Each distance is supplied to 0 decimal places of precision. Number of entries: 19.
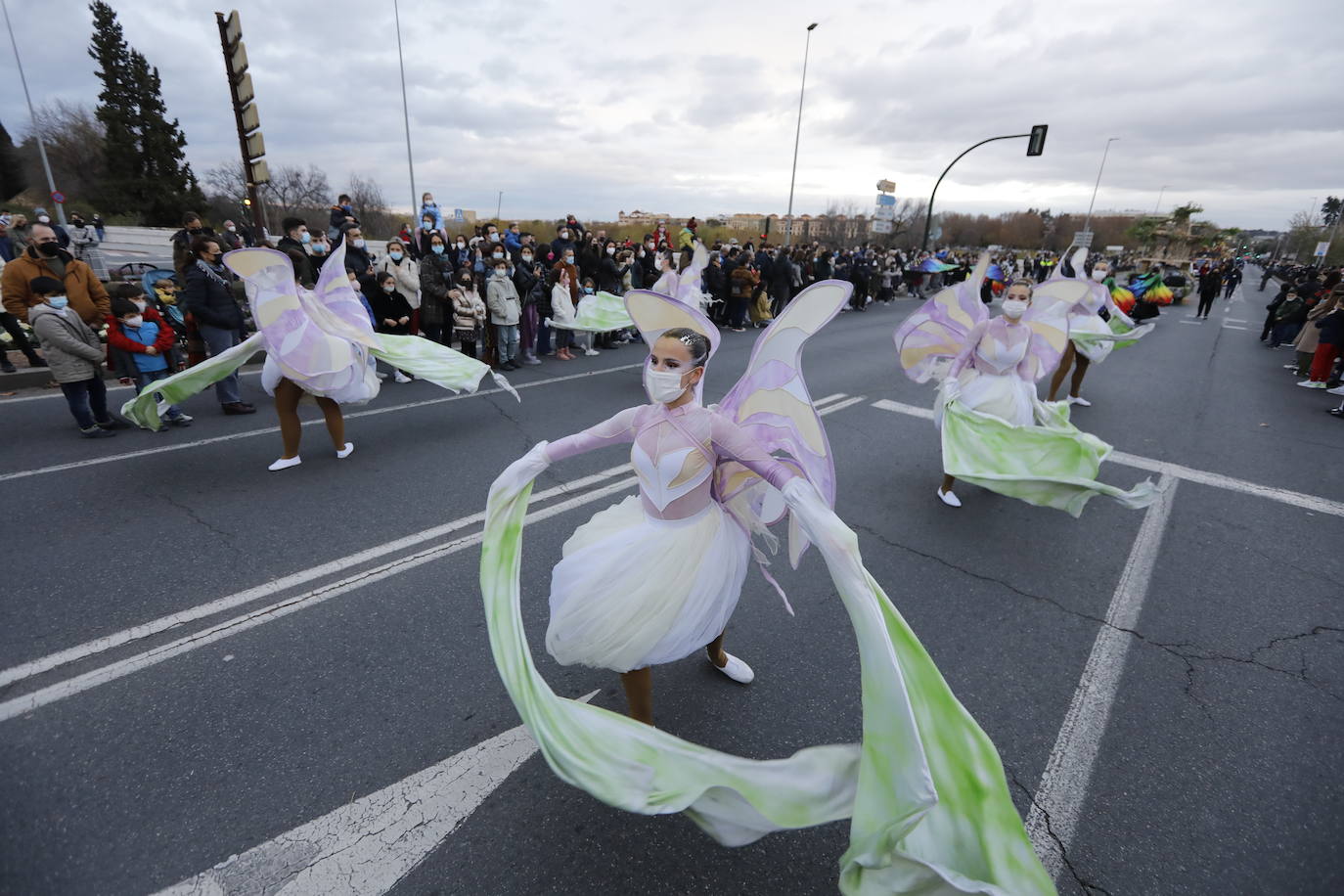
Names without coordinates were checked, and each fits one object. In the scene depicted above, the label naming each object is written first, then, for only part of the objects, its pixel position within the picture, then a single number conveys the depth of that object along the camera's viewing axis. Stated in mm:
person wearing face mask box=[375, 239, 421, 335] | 8758
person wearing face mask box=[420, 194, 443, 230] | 11459
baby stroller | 7191
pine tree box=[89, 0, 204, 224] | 33906
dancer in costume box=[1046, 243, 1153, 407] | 7777
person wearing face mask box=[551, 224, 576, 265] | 12047
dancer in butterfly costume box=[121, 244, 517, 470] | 4961
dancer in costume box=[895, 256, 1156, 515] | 4297
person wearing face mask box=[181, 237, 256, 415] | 6227
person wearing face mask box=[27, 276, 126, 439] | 5383
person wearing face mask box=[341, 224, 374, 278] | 8445
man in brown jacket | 5531
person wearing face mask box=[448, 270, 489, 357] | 8570
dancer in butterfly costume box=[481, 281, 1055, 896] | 1660
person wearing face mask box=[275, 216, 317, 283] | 8133
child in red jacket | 5918
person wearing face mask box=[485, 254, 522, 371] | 9141
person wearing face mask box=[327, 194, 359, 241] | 9064
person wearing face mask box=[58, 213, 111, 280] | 10977
